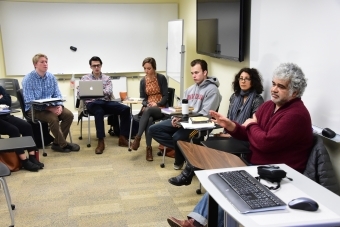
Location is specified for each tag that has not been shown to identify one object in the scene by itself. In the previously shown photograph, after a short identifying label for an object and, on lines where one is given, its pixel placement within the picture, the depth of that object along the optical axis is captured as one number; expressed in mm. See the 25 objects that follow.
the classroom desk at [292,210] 1311
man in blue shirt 4332
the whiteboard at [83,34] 5785
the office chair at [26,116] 4281
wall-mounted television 3418
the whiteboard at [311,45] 2133
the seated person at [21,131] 3861
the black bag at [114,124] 5224
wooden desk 2012
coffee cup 4653
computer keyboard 1405
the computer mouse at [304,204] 1382
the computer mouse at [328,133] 2120
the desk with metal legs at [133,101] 4379
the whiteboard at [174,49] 5109
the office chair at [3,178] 2425
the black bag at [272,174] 1654
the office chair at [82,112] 4754
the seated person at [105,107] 4633
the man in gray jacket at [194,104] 3605
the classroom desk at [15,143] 2493
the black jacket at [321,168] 2014
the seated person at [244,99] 2963
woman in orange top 4512
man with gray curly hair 2093
